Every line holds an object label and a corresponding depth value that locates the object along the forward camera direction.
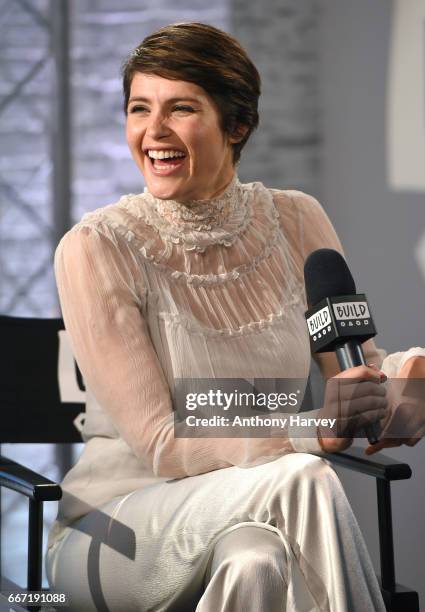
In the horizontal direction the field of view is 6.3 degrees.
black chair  5.42
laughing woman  4.66
